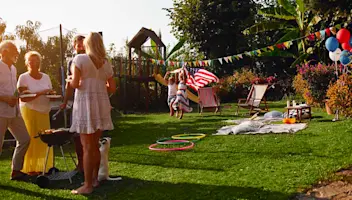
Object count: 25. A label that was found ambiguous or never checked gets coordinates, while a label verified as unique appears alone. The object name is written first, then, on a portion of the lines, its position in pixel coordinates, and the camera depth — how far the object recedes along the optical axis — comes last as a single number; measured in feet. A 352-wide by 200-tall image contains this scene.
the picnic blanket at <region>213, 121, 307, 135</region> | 26.22
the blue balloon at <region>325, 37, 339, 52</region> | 42.55
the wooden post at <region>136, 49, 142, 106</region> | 60.91
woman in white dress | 13.05
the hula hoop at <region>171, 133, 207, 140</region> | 25.08
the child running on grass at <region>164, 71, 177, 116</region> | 42.57
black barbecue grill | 14.82
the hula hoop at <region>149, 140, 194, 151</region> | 21.34
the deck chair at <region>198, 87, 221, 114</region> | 44.83
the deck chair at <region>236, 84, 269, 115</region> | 40.75
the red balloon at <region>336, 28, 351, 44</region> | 41.01
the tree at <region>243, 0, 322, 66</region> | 65.00
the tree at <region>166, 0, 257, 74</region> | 82.74
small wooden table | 31.27
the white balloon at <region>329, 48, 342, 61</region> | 42.22
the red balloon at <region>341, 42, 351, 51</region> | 41.91
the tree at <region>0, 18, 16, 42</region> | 39.62
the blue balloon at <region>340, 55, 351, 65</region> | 39.29
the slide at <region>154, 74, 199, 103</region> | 62.34
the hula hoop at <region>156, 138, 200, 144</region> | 23.28
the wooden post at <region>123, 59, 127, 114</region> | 56.12
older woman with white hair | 16.72
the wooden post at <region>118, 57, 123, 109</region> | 58.39
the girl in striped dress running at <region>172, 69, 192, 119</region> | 40.47
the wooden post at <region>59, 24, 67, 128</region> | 23.96
